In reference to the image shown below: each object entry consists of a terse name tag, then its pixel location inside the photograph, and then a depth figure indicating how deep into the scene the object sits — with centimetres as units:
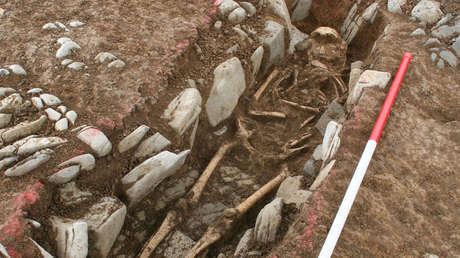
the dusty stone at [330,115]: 364
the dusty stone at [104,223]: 242
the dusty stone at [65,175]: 243
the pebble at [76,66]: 313
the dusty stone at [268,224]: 243
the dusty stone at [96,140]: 263
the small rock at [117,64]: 319
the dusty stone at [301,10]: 498
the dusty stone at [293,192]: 263
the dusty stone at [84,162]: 251
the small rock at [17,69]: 302
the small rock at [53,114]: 275
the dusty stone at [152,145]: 286
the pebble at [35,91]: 288
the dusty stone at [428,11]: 387
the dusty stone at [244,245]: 249
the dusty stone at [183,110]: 306
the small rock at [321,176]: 255
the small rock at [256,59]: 382
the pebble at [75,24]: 351
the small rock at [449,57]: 343
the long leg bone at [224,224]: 261
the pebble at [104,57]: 322
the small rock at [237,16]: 392
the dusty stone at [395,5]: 412
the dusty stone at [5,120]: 265
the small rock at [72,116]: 275
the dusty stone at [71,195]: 245
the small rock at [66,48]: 321
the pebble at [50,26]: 344
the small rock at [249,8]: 409
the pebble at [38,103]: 280
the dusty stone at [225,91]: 344
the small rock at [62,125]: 269
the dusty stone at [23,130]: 255
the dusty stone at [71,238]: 224
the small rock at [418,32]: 374
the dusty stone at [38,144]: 247
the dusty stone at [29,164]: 237
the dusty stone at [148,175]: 275
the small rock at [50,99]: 283
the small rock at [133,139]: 279
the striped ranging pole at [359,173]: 203
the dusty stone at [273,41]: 399
